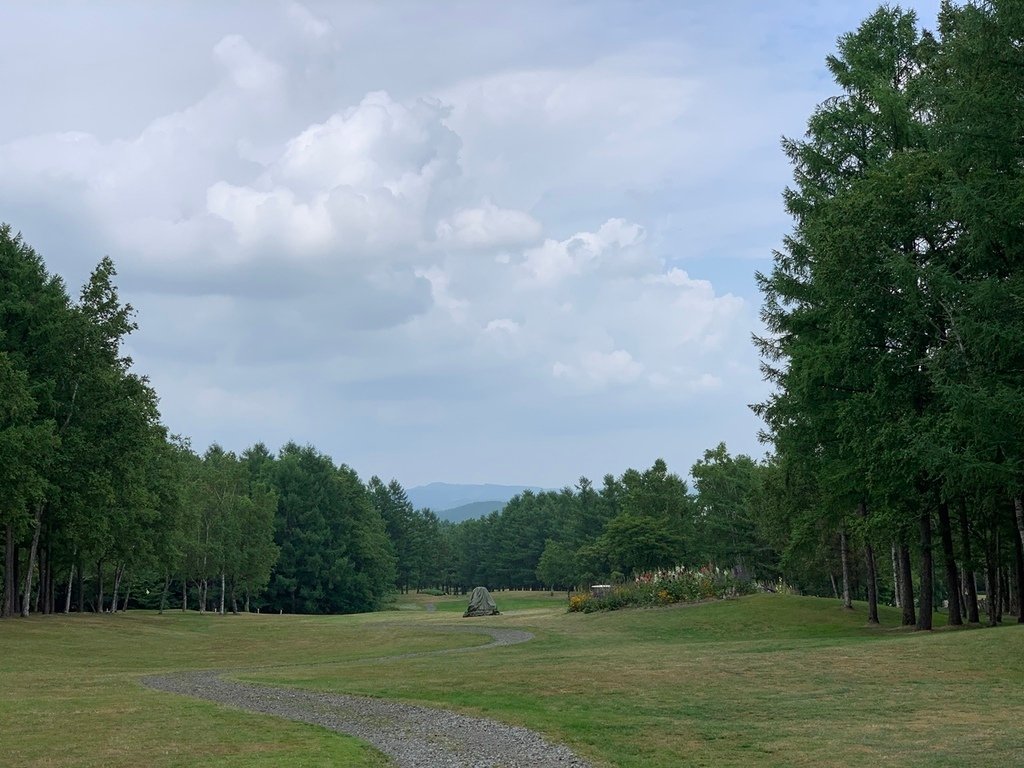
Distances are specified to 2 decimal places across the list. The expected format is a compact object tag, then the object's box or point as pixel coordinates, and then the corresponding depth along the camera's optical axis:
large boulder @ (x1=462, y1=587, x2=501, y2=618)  54.31
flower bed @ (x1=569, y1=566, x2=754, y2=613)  43.91
